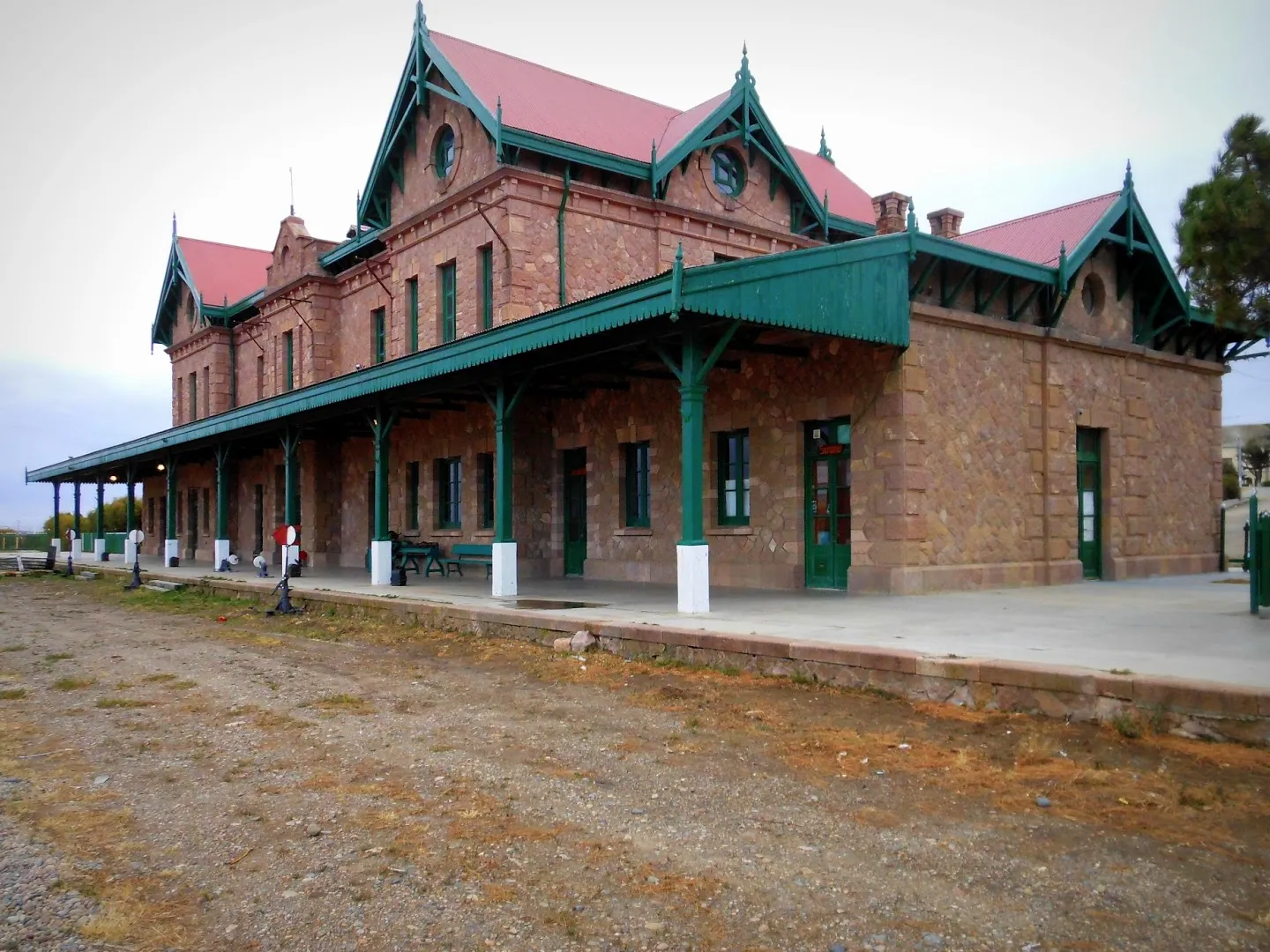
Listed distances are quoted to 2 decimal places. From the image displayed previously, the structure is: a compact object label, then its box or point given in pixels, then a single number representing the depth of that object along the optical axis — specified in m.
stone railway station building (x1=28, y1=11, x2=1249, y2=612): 12.92
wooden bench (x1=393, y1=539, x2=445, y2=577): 19.22
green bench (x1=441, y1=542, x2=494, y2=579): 17.94
